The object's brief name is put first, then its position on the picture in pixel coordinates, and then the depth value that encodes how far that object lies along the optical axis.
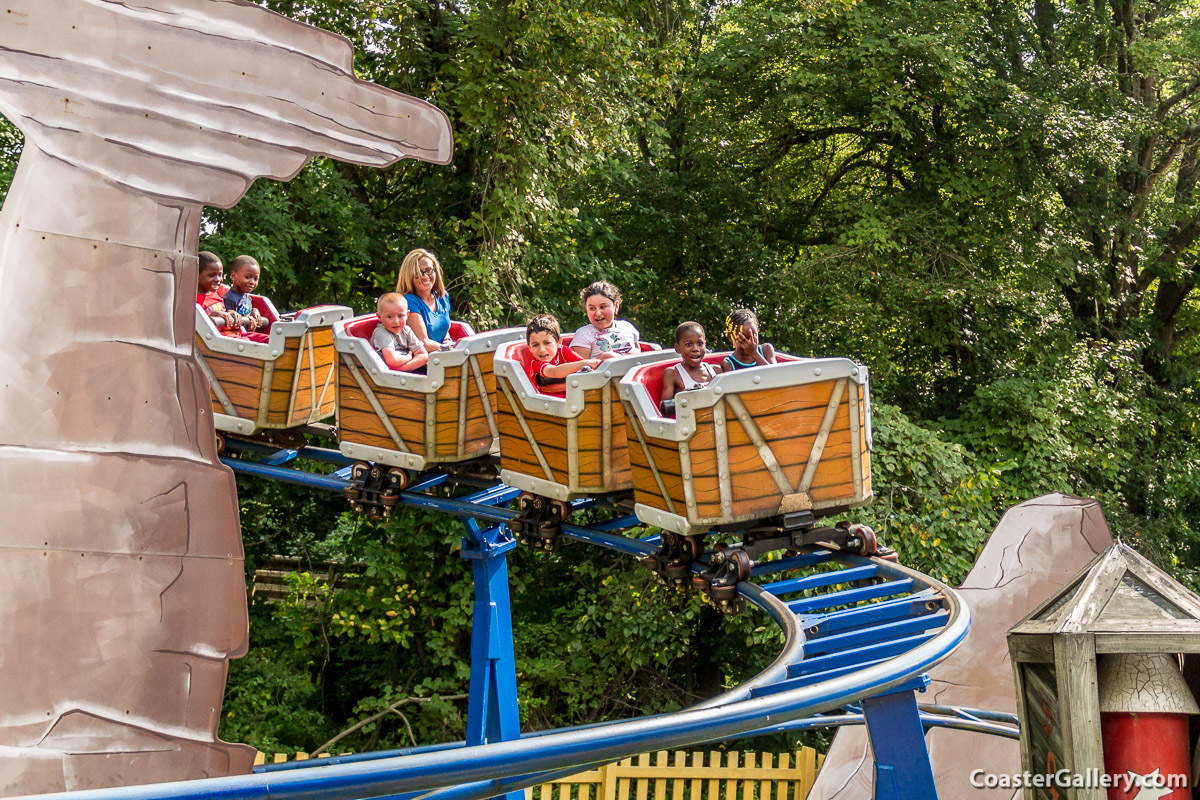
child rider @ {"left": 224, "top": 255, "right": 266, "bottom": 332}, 5.65
